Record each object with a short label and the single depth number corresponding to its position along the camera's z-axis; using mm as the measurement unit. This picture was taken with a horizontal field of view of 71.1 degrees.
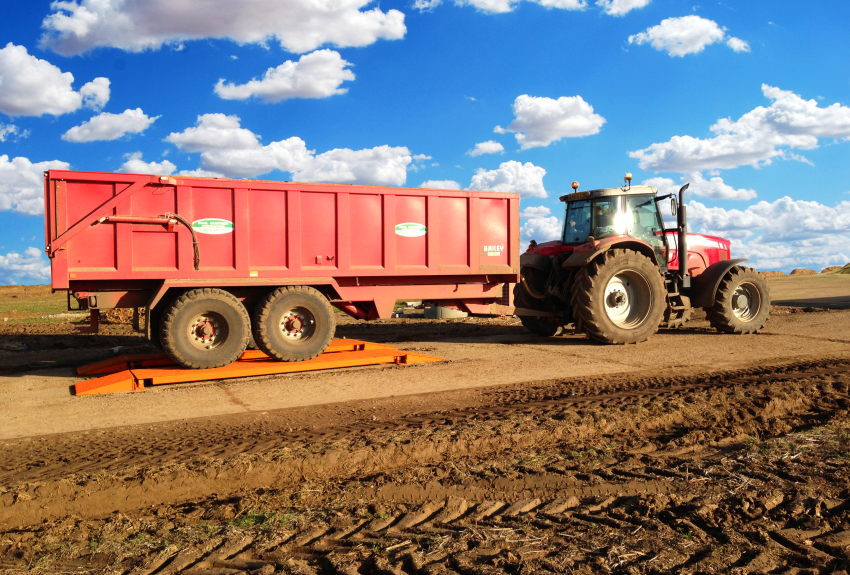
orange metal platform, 7062
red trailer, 7457
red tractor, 9672
